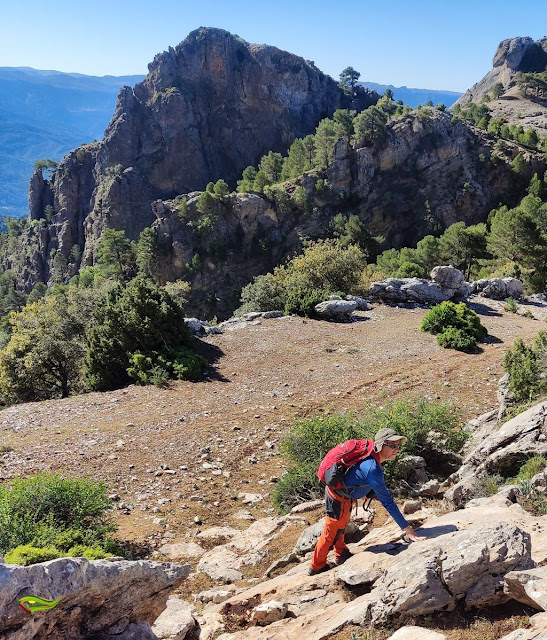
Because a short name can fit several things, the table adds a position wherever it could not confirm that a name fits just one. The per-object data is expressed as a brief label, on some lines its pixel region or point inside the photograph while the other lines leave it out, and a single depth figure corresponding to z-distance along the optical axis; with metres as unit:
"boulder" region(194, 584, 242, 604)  5.79
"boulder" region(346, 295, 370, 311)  24.86
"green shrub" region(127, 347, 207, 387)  16.03
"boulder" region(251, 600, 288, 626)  4.79
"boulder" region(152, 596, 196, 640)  4.81
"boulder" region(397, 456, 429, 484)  7.84
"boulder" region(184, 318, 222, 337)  21.26
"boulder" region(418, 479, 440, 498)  7.24
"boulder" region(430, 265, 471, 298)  26.17
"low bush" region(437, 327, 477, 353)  17.88
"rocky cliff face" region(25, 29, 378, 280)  99.69
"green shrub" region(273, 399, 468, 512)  8.41
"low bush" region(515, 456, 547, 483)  6.11
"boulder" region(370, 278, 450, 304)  25.75
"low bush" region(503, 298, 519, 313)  24.10
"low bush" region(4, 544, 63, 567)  4.66
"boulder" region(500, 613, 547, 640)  3.16
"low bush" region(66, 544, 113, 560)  5.38
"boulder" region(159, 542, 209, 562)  7.23
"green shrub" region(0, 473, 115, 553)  5.92
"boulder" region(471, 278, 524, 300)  26.77
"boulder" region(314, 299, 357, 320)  22.97
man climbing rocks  4.86
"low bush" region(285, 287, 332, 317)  23.52
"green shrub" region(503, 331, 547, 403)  9.57
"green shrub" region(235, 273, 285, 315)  28.73
